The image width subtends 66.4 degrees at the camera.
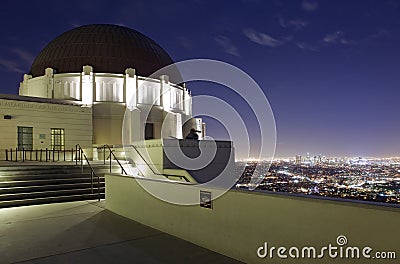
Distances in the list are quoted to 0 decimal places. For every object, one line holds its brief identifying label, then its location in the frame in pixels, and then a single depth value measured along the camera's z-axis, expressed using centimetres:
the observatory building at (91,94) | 1975
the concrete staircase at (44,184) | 989
